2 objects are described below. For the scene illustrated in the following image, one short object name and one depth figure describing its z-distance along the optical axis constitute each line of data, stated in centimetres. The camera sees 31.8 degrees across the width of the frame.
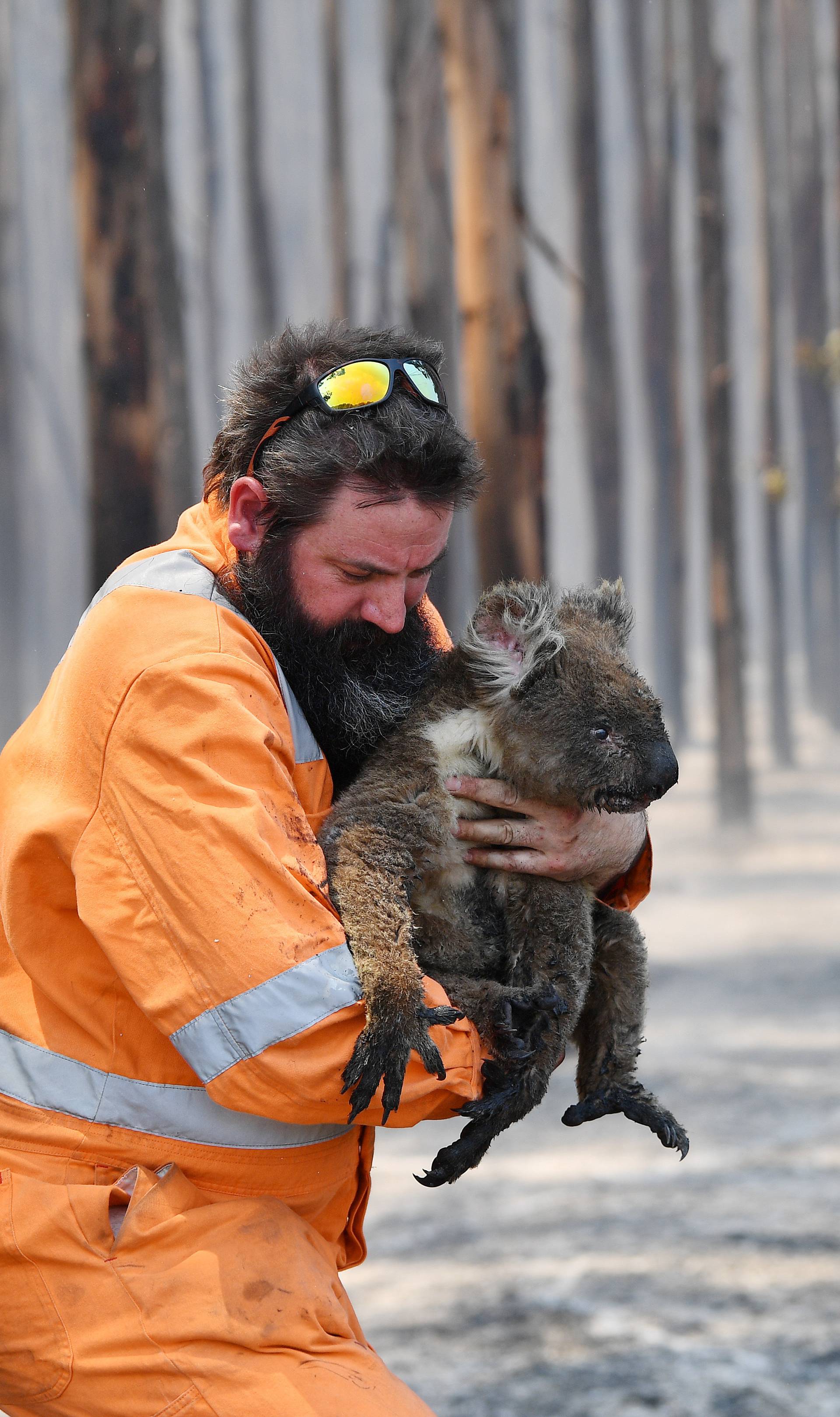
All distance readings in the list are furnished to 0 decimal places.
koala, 248
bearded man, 207
